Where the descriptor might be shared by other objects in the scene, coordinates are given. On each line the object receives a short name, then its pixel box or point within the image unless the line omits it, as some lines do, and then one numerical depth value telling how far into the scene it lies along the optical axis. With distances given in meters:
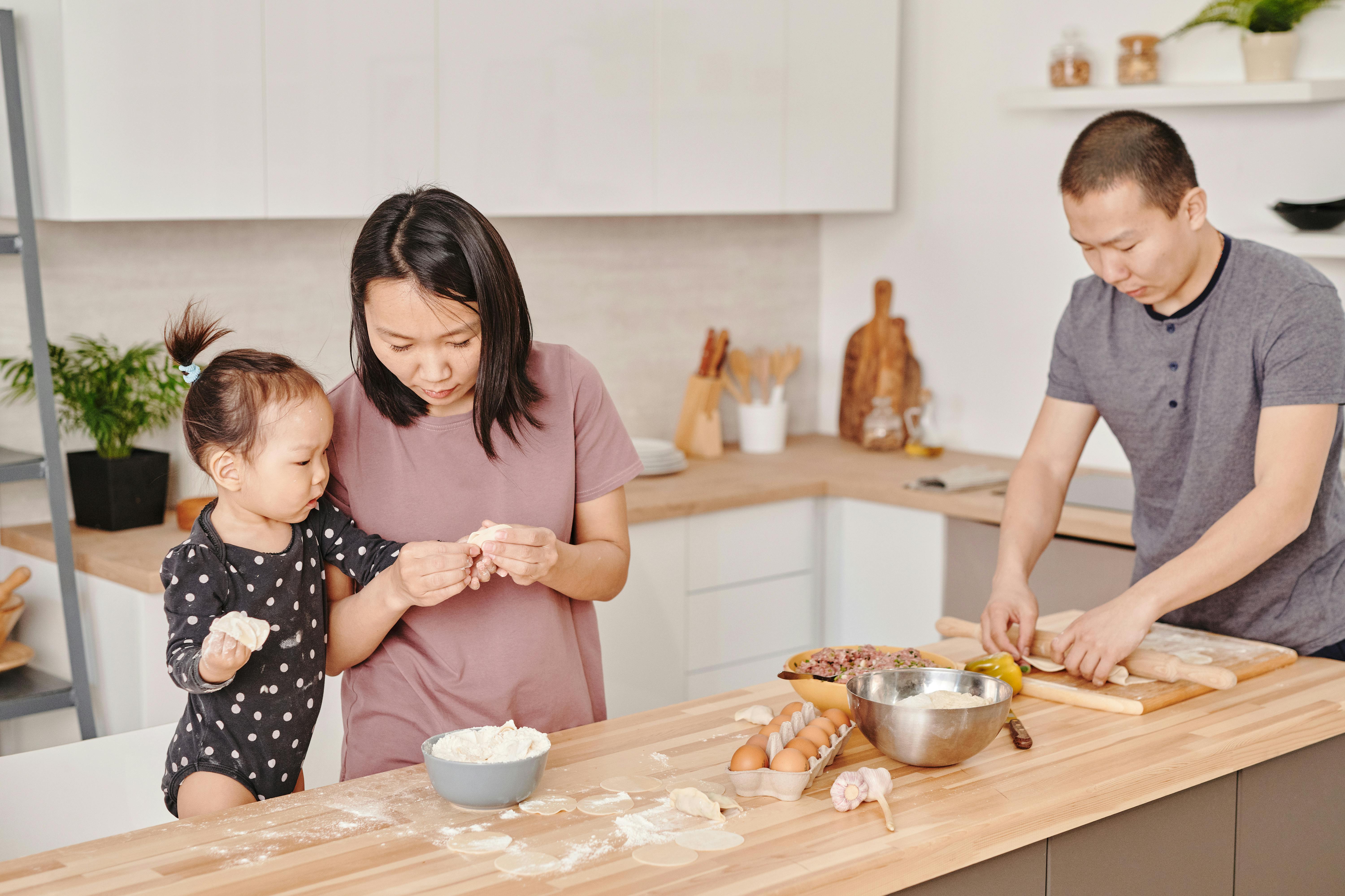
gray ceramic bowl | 1.38
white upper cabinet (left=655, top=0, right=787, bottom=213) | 3.35
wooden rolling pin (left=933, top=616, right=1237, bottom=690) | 1.79
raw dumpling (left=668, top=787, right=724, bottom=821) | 1.38
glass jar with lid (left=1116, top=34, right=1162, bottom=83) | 3.25
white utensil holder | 3.85
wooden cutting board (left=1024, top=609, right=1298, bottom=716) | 1.76
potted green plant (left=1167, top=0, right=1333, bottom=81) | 3.00
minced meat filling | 1.75
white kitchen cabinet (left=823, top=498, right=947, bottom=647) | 3.33
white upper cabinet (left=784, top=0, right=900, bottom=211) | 3.61
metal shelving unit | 2.50
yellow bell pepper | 1.80
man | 1.81
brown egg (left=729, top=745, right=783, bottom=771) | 1.44
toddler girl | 1.55
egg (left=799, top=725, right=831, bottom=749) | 1.49
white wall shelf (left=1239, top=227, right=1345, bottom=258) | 2.87
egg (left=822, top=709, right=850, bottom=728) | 1.58
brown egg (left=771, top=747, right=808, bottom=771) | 1.43
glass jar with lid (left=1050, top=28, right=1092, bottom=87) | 3.39
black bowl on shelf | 2.88
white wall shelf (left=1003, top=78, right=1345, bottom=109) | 2.91
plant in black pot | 2.73
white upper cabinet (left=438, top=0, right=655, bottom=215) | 2.99
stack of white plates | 3.42
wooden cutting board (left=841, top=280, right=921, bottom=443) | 3.96
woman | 1.64
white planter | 3.00
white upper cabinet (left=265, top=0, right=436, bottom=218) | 2.74
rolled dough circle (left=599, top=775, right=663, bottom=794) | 1.46
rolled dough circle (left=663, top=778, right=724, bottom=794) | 1.47
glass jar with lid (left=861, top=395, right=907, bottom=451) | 3.88
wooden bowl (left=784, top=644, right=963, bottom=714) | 1.69
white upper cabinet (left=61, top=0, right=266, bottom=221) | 2.49
